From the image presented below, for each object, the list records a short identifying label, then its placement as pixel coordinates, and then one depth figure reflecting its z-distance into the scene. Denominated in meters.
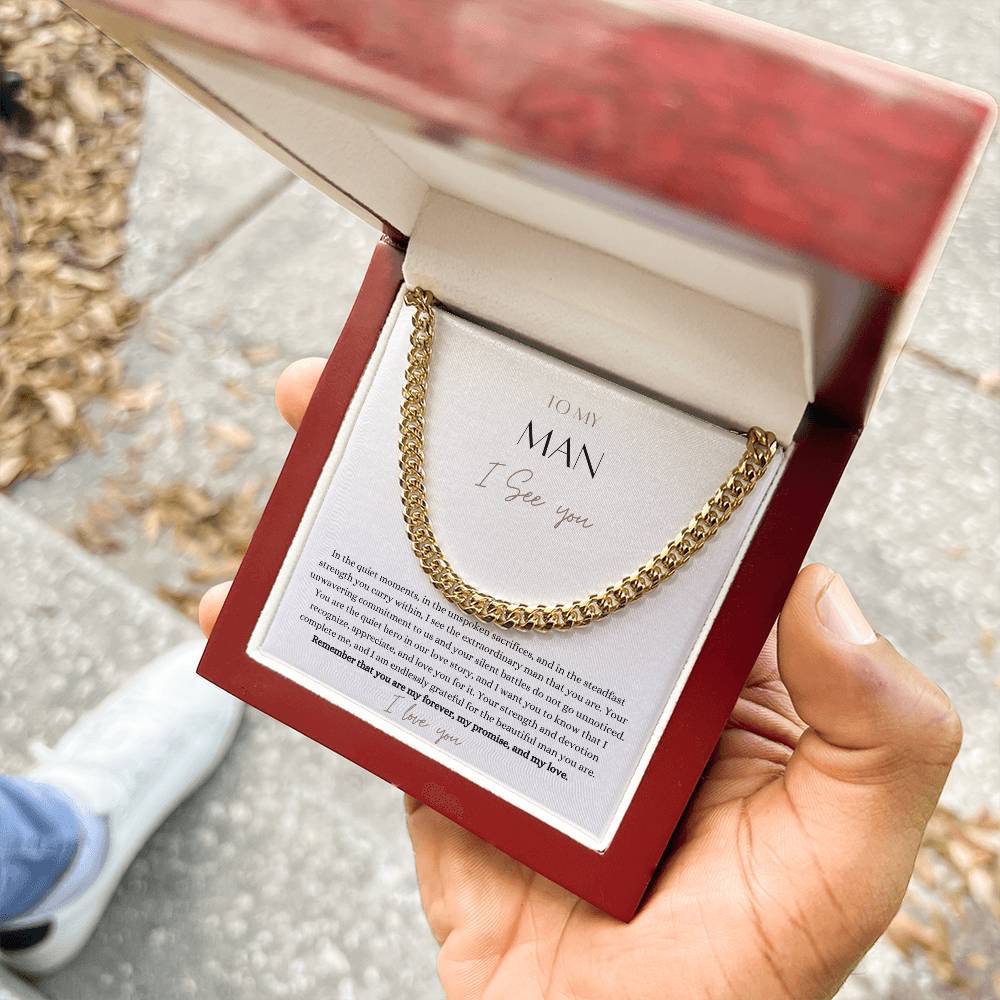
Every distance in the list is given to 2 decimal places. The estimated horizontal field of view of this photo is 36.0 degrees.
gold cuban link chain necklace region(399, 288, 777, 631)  0.29
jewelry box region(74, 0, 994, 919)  0.22
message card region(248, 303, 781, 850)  0.30
